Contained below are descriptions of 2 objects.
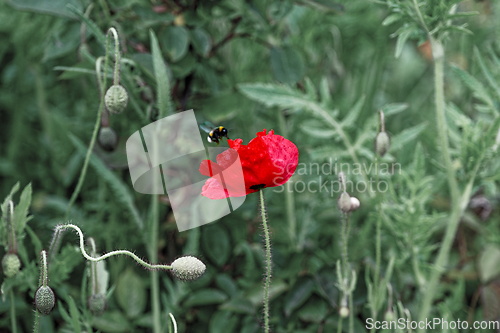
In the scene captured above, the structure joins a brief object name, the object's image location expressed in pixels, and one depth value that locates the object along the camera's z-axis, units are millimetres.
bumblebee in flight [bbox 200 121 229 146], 1290
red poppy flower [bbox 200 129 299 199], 1263
